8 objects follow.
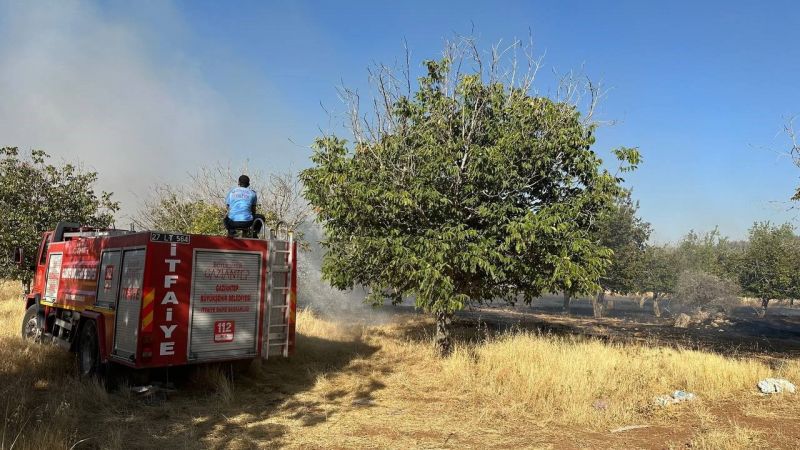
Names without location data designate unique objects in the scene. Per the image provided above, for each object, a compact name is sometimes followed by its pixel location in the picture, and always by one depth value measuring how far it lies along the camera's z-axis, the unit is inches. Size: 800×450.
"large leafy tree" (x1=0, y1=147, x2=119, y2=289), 709.3
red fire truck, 309.0
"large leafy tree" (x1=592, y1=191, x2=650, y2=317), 1438.2
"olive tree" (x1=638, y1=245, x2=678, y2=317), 1923.0
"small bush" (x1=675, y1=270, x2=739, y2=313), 1724.9
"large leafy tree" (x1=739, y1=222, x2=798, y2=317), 1771.7
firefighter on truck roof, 382.6
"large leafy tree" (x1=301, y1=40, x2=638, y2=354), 402.3
